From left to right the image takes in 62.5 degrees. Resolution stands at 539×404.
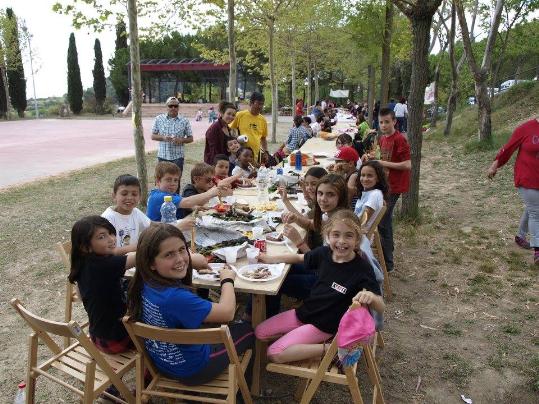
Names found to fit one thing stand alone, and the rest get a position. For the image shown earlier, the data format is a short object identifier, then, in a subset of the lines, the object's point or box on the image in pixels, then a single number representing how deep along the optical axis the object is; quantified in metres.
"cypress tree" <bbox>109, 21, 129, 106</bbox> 44.78
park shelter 42.22
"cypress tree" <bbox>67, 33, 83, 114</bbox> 42.75
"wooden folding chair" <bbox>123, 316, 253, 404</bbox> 2.15
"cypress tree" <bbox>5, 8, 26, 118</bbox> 35.47
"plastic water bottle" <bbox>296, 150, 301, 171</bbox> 7.04
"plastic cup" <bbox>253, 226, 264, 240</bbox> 3.67
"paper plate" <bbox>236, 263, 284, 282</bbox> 2.85
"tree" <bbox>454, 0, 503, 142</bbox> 11.15
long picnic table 2.76
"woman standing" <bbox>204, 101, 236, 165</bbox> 6.55
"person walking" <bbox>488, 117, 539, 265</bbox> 4.86
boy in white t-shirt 3.47
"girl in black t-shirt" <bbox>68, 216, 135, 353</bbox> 2.58
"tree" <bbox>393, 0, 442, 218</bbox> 5.79
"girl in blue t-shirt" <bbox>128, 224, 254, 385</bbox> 2.28
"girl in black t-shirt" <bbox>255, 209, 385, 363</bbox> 2.67
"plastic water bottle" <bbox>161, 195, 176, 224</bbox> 3.77
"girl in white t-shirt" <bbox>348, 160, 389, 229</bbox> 4.07
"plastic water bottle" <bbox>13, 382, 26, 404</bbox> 2.97
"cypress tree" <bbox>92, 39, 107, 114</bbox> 44.28
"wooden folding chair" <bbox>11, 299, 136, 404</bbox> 2.30
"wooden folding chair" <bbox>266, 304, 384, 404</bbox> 2.39
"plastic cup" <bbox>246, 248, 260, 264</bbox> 3.11
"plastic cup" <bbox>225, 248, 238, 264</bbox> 3.14
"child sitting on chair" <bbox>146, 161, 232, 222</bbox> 4.05
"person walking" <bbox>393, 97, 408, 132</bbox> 17.05
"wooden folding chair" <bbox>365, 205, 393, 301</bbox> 4.41
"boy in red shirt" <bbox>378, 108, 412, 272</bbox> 4.84
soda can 3.35
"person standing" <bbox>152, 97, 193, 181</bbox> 6.76
